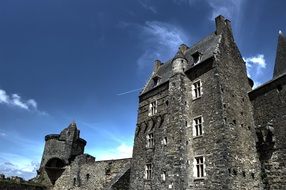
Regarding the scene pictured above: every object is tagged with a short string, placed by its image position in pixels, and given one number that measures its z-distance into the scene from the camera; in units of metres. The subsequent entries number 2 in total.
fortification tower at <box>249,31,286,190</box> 12.17
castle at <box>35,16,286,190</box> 12.12
